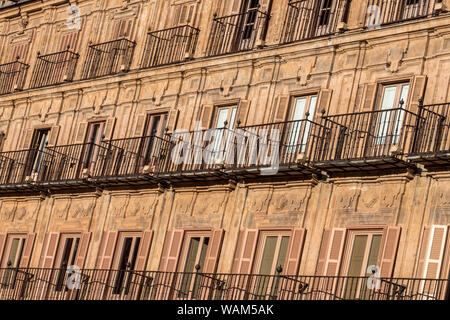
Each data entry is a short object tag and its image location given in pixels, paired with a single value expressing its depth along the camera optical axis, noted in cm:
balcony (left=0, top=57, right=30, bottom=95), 4128
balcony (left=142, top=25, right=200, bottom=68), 3503
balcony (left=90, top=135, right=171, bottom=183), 3372
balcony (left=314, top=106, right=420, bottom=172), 2741
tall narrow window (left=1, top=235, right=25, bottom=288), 3738
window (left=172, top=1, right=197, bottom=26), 3569
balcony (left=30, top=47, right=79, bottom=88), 3928
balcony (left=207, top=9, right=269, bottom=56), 3316
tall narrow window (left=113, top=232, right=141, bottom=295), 3350
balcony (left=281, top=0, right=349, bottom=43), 3083
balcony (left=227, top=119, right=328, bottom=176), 2939
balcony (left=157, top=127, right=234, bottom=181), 3158
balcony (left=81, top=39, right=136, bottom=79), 3722
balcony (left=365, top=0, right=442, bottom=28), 2886
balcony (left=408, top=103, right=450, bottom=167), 2634
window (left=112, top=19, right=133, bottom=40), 3788
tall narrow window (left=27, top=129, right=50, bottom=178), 3850
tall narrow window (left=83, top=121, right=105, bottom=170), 3653
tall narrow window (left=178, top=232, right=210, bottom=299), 3130
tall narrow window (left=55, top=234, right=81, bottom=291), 3547
